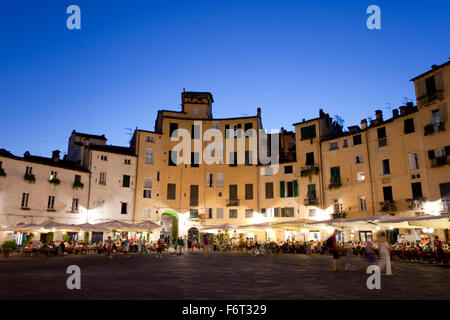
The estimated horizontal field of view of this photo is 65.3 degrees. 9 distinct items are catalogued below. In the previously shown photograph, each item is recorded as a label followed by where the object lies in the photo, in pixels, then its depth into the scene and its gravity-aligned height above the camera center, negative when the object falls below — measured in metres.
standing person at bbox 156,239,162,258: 27.28 -1.13
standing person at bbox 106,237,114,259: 27.61 -1.20
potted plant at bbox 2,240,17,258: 26.58 -1.24
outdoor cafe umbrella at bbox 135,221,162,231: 31.27 +0.48
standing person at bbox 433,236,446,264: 18.36 -1.18
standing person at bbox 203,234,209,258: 26.49 -1.06
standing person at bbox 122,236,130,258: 28.52 -1.17
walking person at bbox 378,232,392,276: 12.20 -0.75
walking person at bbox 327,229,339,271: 14.34 -0.62
